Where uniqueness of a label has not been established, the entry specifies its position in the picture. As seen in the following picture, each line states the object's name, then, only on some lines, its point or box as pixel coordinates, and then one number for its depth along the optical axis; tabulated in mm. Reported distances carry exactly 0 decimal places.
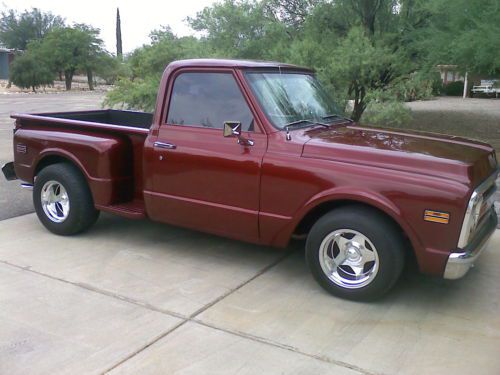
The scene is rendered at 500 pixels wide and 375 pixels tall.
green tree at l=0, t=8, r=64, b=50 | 71438
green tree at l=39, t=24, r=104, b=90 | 48312
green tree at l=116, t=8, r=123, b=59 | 63594
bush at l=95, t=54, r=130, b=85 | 50719
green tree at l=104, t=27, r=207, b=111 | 11500
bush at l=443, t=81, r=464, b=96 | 38156
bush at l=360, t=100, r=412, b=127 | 10344
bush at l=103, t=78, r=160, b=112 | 11469
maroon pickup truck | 3902
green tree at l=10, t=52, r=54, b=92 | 43562
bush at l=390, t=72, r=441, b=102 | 11054
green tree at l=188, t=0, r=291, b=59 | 12422
